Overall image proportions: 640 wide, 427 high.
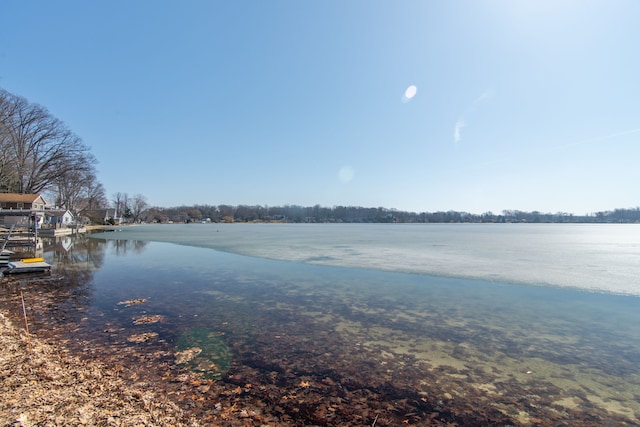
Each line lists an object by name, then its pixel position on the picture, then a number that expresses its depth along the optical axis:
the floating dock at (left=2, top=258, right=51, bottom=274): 12.09
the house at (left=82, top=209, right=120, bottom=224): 65.75
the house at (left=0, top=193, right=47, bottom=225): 37.66
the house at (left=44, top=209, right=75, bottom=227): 43.27
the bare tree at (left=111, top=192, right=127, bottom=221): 101.88
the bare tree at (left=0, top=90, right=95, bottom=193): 32.39
